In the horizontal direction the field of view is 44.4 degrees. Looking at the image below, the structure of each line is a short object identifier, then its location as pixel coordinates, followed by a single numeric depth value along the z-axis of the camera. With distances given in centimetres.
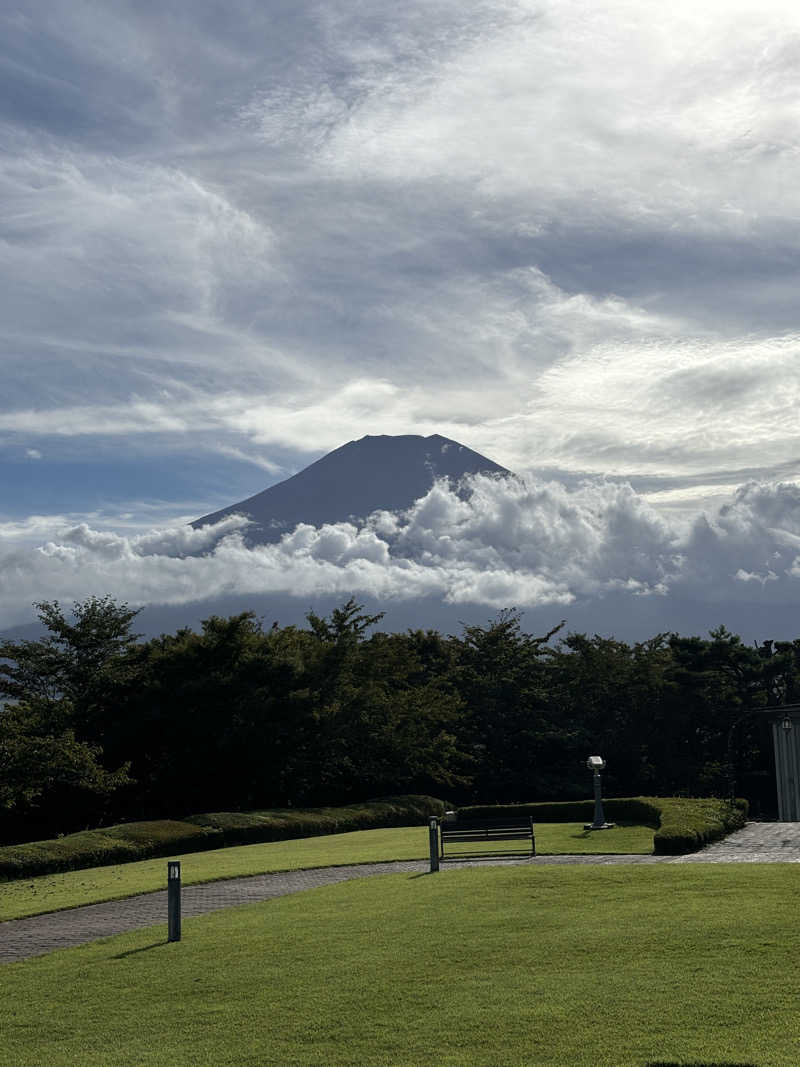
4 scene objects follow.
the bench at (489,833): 2094
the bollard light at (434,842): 1855
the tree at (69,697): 2862
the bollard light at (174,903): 1256
